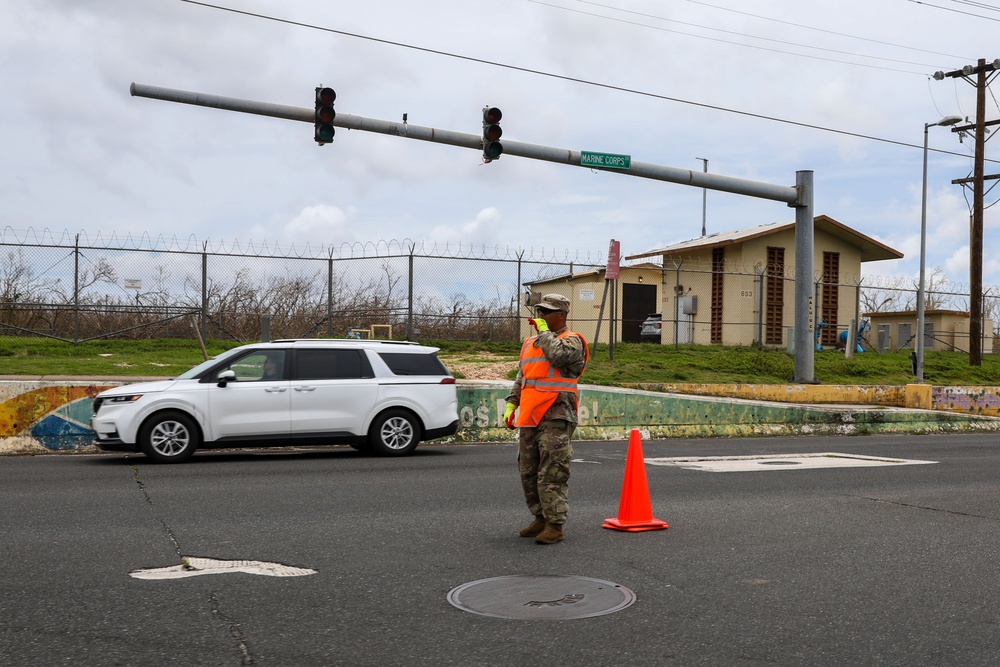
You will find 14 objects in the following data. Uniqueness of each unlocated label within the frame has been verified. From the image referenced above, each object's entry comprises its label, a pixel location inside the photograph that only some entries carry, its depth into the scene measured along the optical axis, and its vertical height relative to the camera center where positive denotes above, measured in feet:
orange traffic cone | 26.37 -3.93
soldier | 23.99 -1.52
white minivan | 41.91 -2.53
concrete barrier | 47.29 -3.77
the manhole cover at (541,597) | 17.97 -4.59
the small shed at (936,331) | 120.37 +2.55
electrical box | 111.14 +4.74
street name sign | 62.90 +11.42
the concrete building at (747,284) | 112.47 +7.35
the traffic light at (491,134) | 58.95 +12.12
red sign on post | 67.36 +5.84
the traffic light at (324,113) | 55.93 +12.42
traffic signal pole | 54.08 +11.17
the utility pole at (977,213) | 98.58 +13.69
